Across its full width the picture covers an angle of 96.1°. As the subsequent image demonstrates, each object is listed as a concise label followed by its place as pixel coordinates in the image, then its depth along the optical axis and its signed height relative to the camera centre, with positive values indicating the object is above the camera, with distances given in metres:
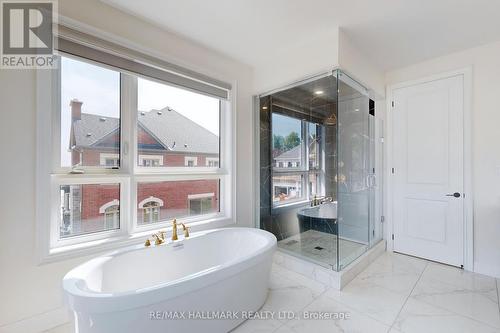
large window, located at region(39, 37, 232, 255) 1.77 +0.15
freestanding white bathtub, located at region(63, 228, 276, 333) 1.18 -0.80
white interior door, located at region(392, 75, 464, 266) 2.60 -0.04
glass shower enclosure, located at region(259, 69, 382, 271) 2.82 -0.03
